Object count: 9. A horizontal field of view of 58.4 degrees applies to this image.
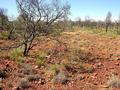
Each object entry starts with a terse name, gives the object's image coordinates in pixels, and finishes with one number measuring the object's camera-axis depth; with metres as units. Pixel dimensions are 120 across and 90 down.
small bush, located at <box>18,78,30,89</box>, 3.57
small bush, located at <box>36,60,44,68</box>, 4.87
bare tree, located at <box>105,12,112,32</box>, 22.97
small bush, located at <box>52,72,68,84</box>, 3.82
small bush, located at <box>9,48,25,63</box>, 5.19
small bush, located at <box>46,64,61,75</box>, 4.33
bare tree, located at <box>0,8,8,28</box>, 12.43
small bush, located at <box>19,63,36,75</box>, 4.25
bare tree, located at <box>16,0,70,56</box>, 6.06
